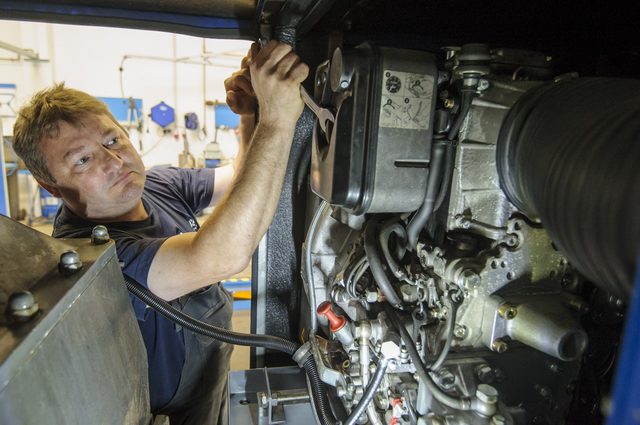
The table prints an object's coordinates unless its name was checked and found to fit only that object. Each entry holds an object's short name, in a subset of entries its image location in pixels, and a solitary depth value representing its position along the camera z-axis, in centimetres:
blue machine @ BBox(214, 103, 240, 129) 412
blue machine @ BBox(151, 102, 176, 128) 400
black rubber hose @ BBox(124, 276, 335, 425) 88
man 89
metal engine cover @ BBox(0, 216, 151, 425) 38
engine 61
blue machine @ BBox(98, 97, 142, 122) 386
